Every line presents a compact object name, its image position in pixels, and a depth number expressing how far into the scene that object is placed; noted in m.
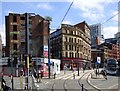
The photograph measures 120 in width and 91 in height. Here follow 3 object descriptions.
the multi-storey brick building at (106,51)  66.83
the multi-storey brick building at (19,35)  37.58
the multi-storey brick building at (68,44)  46.31
